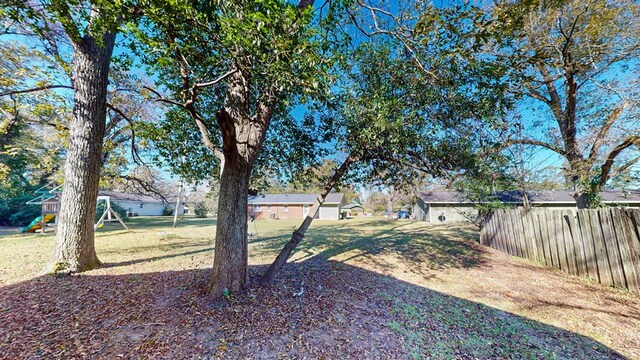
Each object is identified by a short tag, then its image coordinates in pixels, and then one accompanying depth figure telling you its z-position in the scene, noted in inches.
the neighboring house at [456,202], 745.0
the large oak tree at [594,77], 242.5
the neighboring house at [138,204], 1234.4
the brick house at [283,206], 1219.6
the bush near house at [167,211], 1392.7
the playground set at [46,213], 458.3
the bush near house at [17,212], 668.1
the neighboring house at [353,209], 1450.5
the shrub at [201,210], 1243.8
